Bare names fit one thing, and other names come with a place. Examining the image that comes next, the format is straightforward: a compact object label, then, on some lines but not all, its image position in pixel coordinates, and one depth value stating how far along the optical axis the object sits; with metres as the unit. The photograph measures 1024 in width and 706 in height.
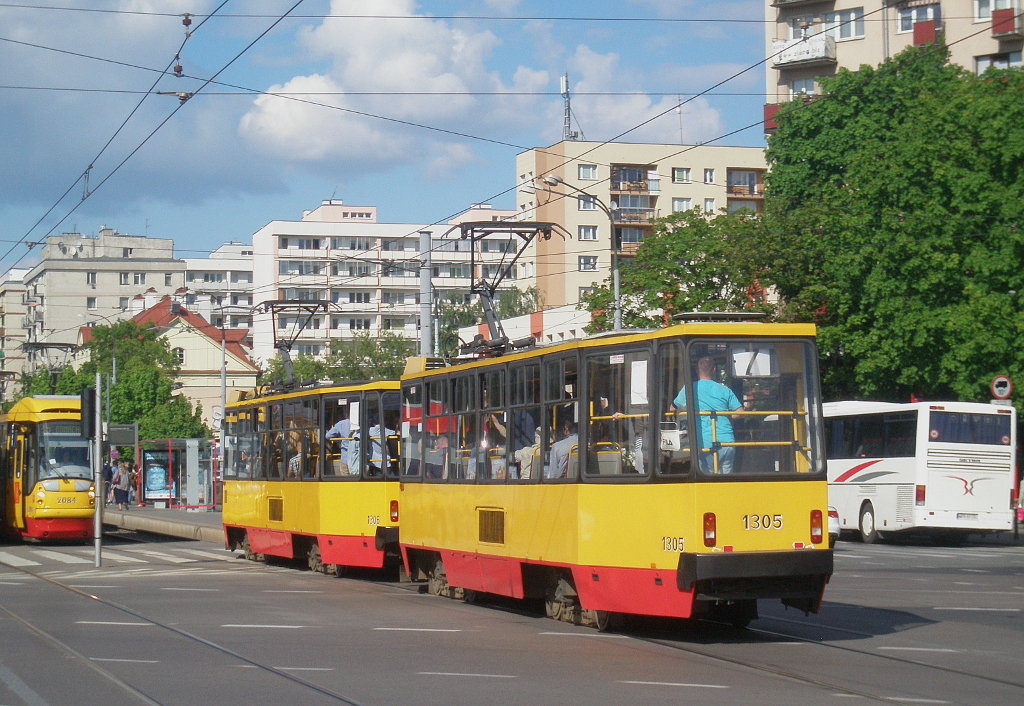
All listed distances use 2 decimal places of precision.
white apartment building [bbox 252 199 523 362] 118.31
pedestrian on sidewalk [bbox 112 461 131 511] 49.88
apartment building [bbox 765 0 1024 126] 55.31
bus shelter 47.47
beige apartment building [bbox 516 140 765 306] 90.38
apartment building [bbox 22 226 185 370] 130.75
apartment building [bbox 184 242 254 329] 136.73
